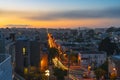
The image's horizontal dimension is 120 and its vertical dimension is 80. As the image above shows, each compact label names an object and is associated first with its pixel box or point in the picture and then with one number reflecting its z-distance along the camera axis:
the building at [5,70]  16.61
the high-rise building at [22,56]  42.88
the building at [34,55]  44.69
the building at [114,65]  42.50
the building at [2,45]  33.47
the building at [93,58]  65.19
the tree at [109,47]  73.38
